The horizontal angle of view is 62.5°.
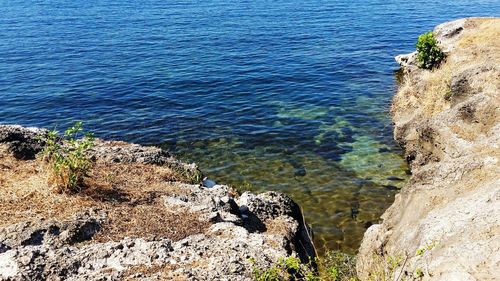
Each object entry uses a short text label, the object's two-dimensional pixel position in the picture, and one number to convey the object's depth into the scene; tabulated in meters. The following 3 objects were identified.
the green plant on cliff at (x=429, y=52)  30.67
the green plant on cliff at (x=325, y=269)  8.40
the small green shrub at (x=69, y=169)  13.87
